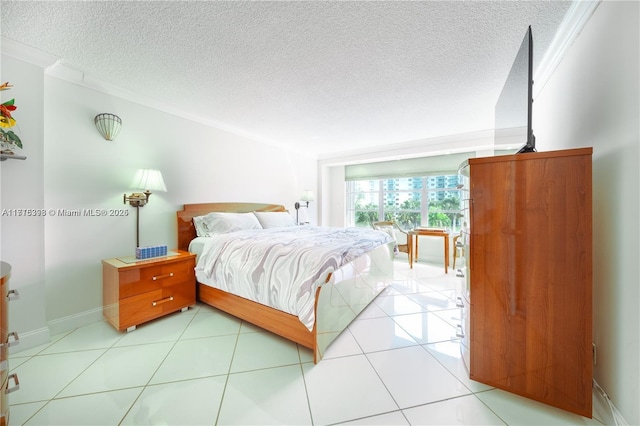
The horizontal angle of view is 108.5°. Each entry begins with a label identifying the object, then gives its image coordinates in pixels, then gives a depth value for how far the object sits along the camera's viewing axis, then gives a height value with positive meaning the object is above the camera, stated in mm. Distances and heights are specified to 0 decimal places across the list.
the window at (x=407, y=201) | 4703 +235
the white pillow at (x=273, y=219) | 3533 -127
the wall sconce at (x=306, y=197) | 4895 +311
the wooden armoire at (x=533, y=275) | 1155 -341
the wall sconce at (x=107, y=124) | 2228 +851
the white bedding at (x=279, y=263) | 1679 -432
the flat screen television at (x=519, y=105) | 1366 +768
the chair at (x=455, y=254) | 3938 -721
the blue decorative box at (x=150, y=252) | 2213 -400
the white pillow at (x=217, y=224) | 2822 -157
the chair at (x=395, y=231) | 4211 -397
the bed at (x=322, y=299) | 1673 -802
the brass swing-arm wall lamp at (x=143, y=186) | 2375 +266
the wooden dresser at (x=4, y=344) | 929 -554
